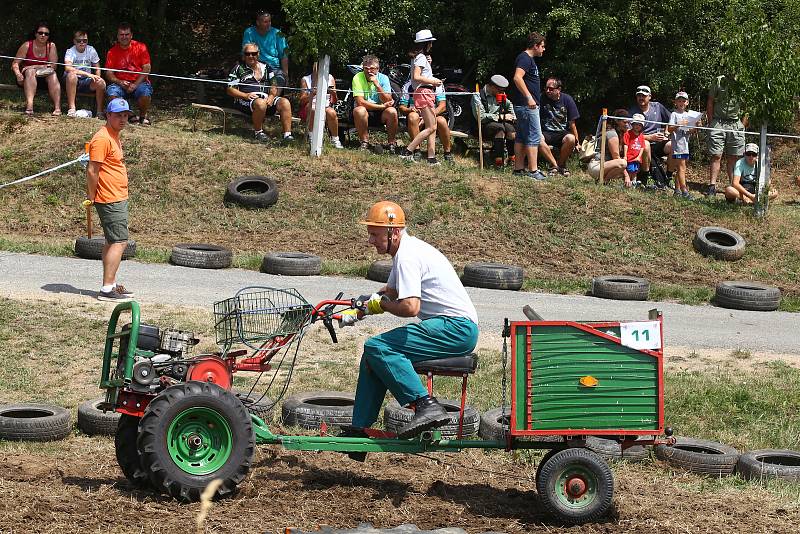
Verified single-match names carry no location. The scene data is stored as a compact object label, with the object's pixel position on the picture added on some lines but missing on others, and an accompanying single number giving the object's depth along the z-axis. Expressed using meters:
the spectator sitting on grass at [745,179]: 17.73
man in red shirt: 18.44
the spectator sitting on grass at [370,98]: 17.83
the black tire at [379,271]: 13.96
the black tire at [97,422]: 8.30
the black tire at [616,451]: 8.36
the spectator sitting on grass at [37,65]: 18.47
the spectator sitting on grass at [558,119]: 18.39
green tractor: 6.71
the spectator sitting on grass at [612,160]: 18.02
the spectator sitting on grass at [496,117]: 19.28
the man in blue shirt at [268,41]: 18.75
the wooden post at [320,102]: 17.34
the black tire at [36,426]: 8.07
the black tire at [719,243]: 15.84
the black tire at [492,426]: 8.41
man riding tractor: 7.01
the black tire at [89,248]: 14.00
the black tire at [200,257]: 14.04
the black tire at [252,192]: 16.28
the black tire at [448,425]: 8.56
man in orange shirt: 11.66
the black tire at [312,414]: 8.59
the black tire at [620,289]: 14.02
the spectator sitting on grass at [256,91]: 18.03
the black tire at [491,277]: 14.10
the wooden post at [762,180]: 16.91
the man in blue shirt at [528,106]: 17.00
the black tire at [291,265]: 13.98
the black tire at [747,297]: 13.91
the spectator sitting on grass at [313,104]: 17.80
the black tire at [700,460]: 8.24
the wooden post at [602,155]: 17.73
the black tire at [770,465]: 8.05
